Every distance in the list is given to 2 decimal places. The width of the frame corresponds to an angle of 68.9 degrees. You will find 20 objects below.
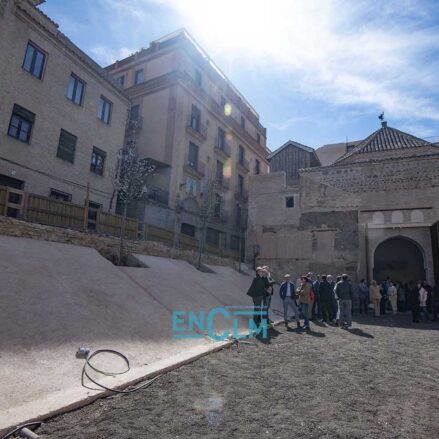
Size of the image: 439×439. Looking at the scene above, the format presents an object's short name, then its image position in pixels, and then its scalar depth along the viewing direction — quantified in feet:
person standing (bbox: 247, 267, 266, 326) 27.12
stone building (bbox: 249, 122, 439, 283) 59.16
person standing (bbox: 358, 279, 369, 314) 46.42
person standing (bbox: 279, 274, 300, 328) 30.19
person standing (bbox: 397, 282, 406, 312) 49.22
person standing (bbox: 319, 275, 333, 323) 35.27
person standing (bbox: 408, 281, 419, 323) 38.14
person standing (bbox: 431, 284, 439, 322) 38.70
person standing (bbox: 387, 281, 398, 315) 44.83
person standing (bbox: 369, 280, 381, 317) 42.73
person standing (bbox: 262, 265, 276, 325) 27.73
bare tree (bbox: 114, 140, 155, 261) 38.35
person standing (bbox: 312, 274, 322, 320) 36.78
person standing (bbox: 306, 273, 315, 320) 31.44
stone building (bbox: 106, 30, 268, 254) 71.15
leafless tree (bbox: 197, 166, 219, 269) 60.49
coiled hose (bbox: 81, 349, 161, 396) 12.37
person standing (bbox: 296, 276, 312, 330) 29.68
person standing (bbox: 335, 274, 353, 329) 31.17
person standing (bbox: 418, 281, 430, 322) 37.83
